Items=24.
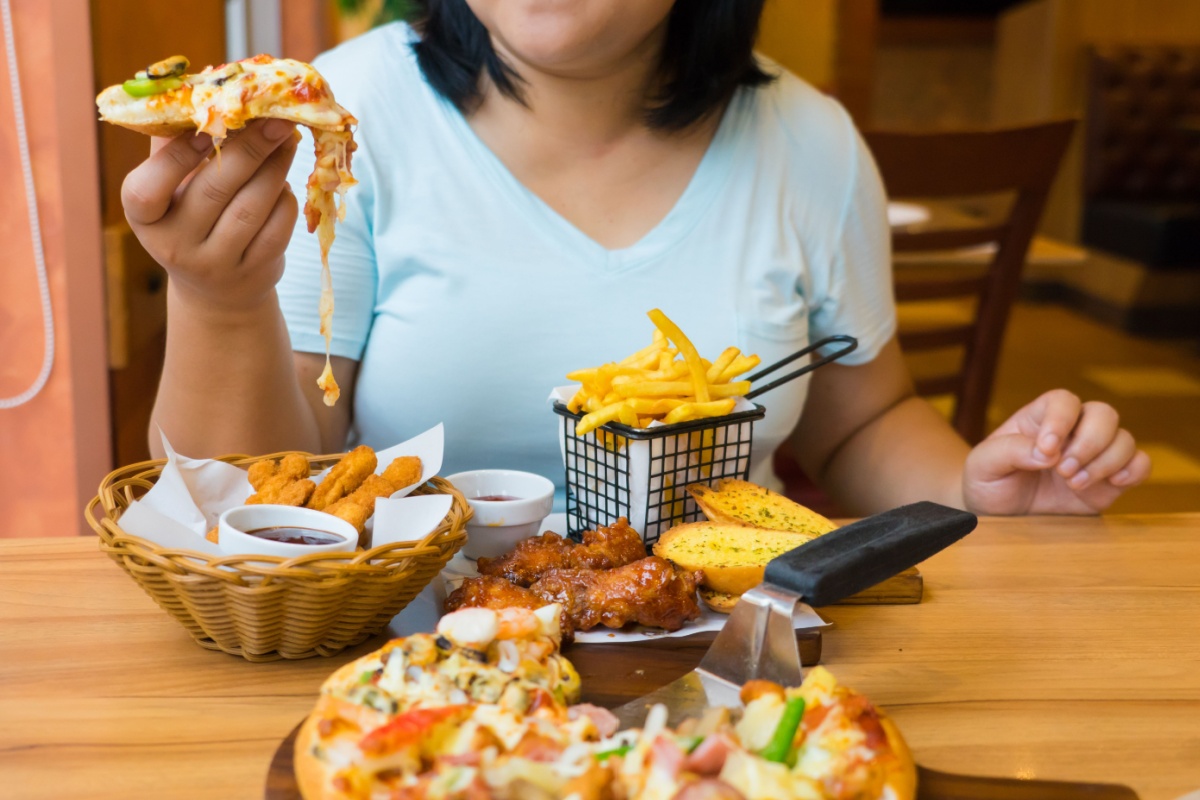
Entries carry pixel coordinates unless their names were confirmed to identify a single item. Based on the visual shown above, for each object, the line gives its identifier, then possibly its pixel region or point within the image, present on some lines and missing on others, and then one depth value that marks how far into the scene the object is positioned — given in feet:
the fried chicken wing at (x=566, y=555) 3.50
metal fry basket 3.76
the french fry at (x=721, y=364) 3.94
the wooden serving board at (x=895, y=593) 3.73
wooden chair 7.80
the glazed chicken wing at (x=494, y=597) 3.24
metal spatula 2.89
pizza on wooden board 2.23
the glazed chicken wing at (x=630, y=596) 3.28
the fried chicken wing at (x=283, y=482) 3.42
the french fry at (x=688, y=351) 3.81
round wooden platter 2.57
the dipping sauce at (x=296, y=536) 3.25
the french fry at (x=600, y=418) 3.65
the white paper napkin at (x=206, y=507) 3.26
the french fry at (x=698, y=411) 3.69
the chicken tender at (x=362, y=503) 3.35
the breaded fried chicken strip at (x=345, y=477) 3.49
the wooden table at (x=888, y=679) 2.75
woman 4.70
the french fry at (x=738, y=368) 3.96
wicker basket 2.93
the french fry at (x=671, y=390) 3.74
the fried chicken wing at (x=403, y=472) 3.62
